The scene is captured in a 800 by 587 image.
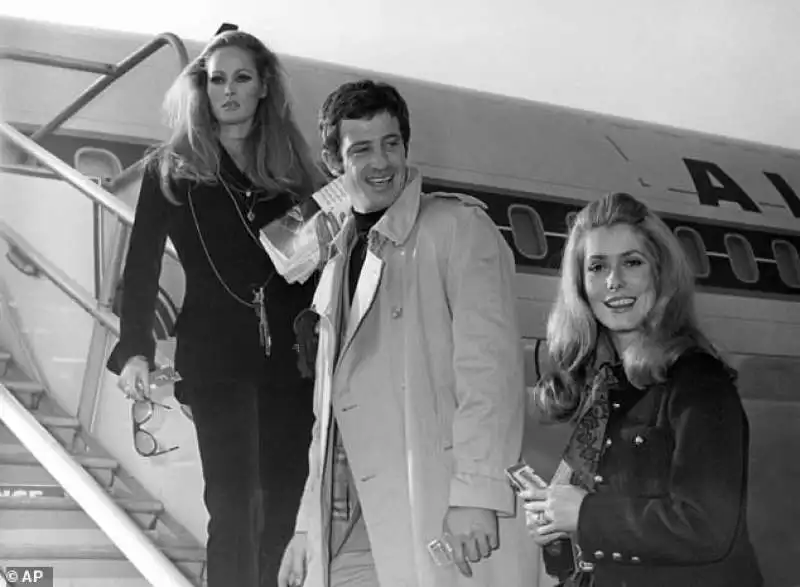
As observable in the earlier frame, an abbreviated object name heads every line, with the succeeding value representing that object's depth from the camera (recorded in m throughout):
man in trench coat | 4.16
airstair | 4.68
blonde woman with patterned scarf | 3.93
